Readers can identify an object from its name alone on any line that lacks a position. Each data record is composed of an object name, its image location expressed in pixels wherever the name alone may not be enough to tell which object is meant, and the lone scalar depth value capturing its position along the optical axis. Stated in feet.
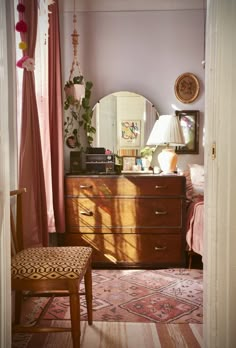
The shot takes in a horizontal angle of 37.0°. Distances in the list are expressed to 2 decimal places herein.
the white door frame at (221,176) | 3.90
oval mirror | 12.61
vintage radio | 11.82
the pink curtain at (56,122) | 10.89
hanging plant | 12.09
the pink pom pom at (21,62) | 7.58
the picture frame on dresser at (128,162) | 12.60
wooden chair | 5.57
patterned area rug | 7.64
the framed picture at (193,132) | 12.75
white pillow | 11.87
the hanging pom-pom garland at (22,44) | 7.50
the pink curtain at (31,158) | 7.97
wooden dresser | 10.89
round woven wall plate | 12.67
